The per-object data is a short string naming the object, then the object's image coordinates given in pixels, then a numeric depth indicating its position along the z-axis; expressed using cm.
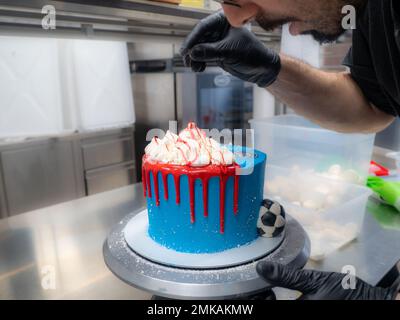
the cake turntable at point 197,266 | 68
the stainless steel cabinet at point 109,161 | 241
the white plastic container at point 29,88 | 156
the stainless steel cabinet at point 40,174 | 205
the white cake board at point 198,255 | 77
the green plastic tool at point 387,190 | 128
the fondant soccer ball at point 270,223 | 89
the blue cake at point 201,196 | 82
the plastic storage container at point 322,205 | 102
